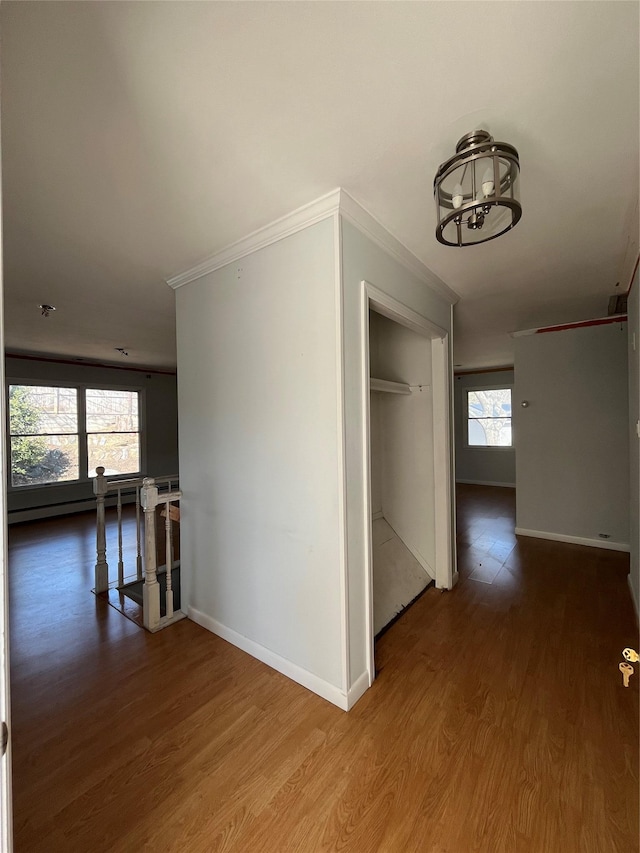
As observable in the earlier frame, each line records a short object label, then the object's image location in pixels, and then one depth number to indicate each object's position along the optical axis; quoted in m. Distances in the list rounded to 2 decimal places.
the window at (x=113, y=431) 6.27
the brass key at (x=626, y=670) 0.93
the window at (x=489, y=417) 7.58
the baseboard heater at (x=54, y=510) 5.39
